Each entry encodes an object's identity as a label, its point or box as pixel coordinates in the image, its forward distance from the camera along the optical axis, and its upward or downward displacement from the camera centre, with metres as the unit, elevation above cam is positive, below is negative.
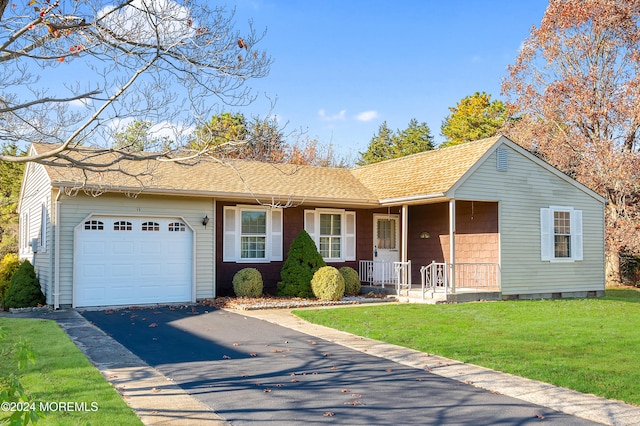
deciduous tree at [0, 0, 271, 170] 6.67 +2.37
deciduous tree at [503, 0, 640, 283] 22.89 +5.80
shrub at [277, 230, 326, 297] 15.45 -0.75
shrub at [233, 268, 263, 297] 14.95 -1.15
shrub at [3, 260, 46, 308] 13.52 -1.20
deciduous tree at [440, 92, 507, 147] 38.47 +8.52
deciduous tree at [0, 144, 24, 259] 24.47 +2.10
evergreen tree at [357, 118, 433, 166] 44.75 +7.91
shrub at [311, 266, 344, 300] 14.84 -1.17
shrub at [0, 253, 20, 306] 15.10 -0.87
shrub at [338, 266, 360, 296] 16.41 -1.19
